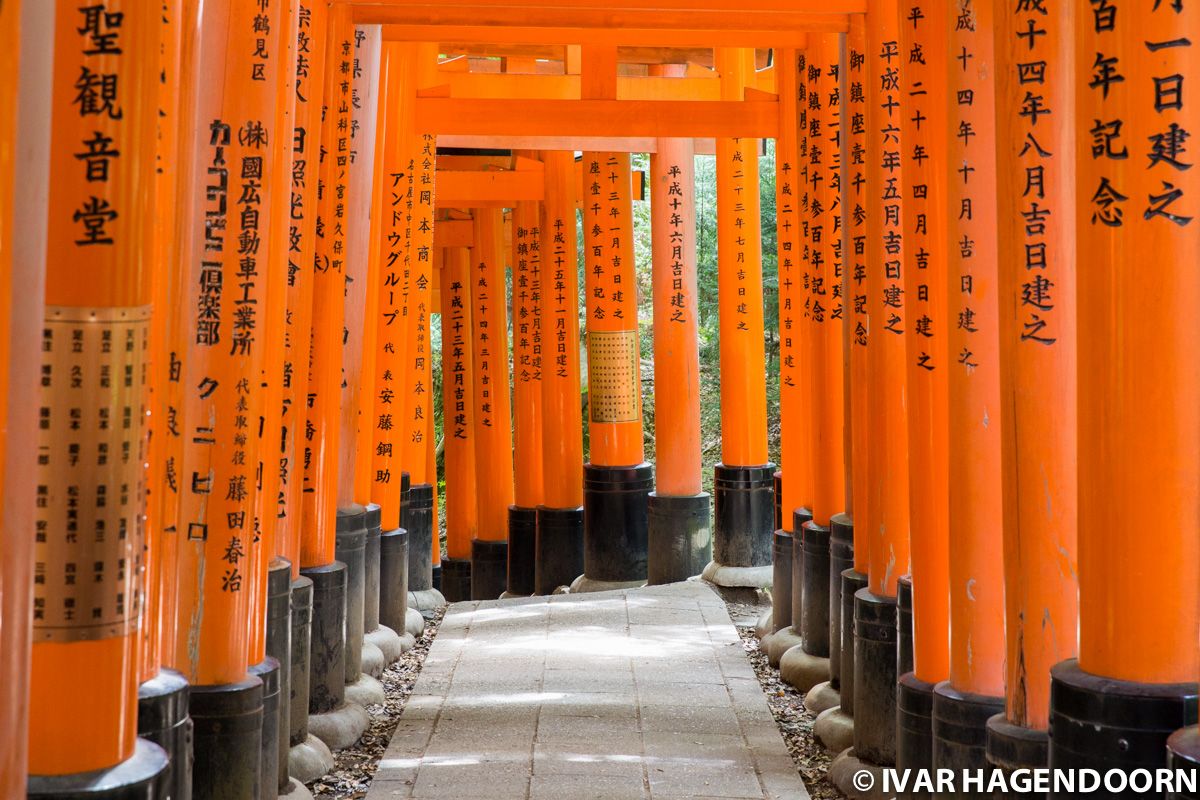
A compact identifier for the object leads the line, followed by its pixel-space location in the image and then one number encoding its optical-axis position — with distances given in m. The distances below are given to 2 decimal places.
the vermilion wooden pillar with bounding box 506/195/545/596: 12.55
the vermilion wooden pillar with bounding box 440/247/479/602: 14.23
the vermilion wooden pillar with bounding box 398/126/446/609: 9.05
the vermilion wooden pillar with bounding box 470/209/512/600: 13.03
